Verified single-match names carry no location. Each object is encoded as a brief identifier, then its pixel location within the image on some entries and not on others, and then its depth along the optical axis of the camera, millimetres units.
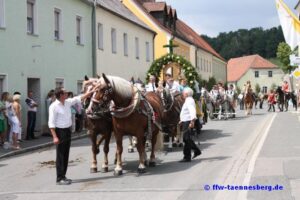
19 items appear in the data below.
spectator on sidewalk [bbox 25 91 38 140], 19422
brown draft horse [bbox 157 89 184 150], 14086
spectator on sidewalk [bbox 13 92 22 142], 17216
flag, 16141
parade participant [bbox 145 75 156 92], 14205
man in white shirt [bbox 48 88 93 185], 9797
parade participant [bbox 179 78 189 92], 15578
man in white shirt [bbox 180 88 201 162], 11961
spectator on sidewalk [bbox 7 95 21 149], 16656
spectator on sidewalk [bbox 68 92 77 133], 22094
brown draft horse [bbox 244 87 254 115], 31016
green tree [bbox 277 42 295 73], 82944
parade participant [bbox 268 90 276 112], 36062
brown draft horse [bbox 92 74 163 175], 10062
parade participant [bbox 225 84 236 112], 27938
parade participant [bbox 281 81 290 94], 35416
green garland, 17203
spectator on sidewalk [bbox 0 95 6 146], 16484
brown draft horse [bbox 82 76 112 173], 10717
